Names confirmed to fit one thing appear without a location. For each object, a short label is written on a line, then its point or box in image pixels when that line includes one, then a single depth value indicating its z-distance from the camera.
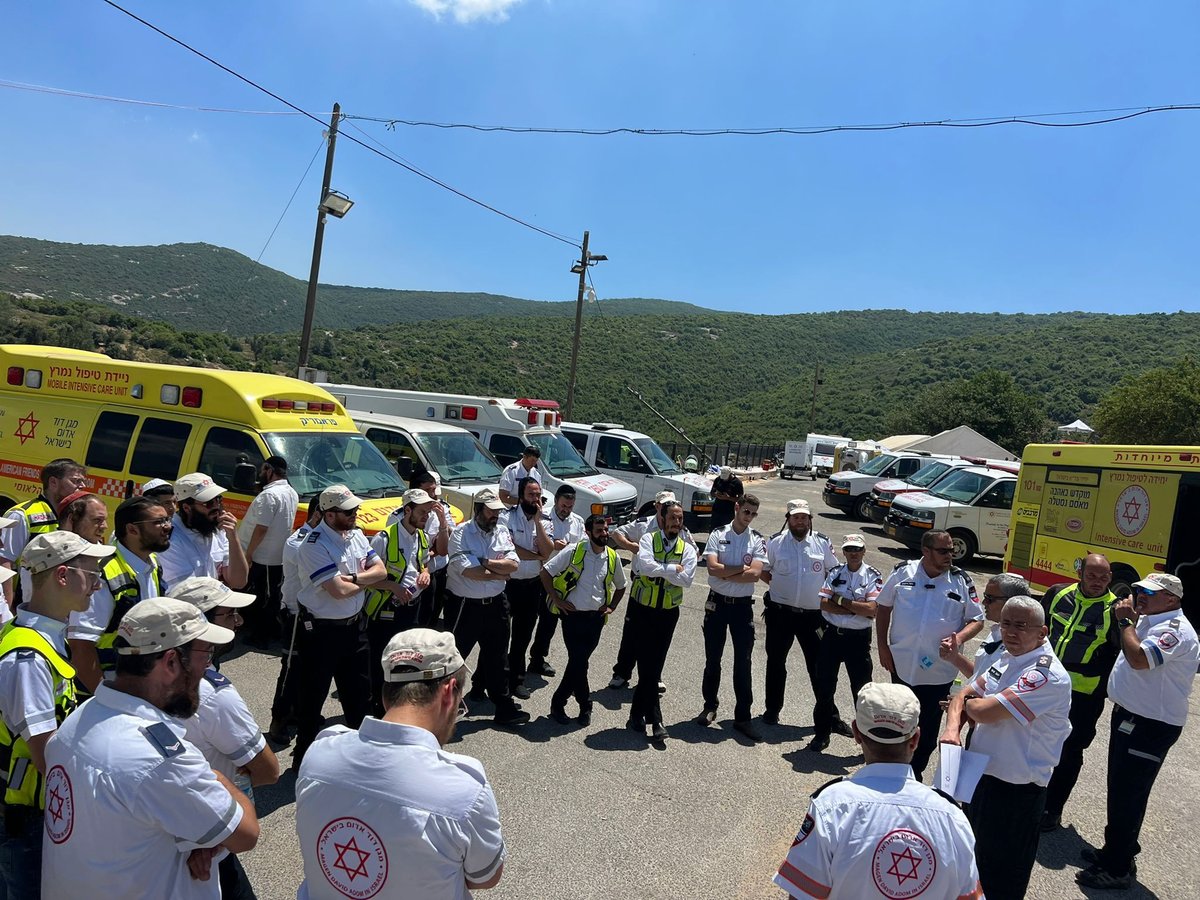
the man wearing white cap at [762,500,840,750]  6.23
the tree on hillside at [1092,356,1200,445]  35.62
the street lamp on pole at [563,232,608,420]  23.23
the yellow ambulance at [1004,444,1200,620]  9.85
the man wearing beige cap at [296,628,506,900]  1.94
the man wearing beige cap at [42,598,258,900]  1.94
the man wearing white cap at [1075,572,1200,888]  4.26
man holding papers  3.44
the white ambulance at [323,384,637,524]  12.05
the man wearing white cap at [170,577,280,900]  2.45
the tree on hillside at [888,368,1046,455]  52.28
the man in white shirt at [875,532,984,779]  4.88
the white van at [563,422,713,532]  13.62
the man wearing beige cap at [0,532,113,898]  2.37
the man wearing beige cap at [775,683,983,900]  2.12
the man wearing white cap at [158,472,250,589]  4.73
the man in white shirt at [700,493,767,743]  6.06
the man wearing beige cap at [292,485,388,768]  4.61
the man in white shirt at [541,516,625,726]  5.95
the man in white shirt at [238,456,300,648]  6.46
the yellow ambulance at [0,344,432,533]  7.38
